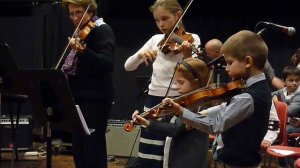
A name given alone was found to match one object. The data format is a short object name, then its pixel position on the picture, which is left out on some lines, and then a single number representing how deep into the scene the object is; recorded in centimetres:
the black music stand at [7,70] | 465
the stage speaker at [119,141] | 883
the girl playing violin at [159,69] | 479
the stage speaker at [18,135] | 890
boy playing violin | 346
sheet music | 415
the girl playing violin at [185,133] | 418
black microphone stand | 463
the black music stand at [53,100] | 409
